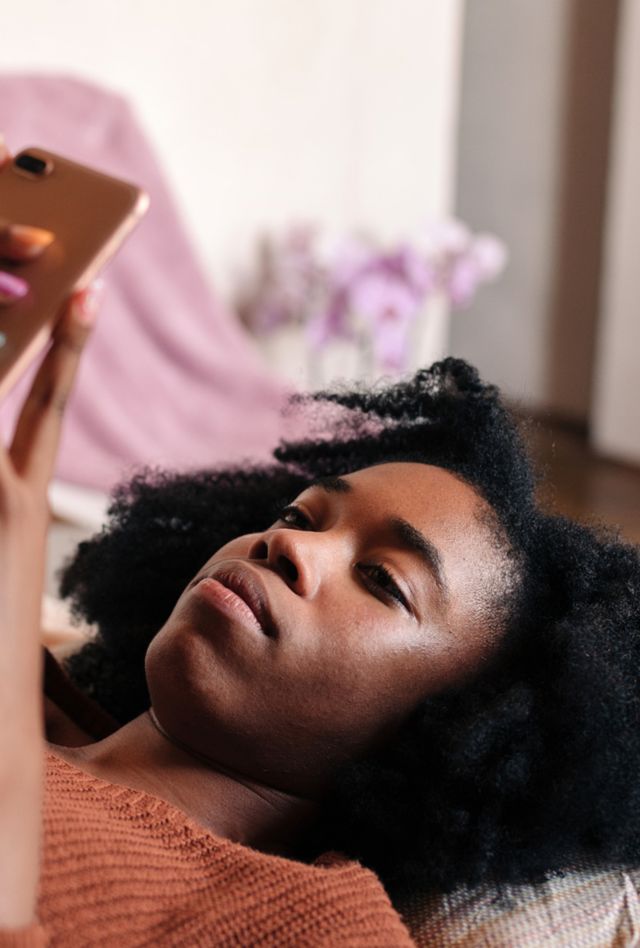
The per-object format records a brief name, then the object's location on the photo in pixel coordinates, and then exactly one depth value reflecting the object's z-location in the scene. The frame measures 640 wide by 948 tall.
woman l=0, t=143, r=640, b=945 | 0.77
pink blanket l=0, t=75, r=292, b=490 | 2.42
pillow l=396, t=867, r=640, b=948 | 0.83
